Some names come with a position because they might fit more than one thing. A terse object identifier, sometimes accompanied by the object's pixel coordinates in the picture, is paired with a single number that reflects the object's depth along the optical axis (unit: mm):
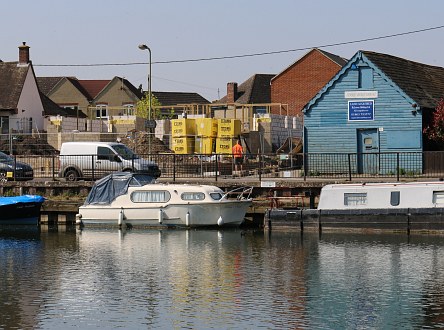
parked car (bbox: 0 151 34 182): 48875
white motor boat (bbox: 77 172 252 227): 42219
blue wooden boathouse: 49781
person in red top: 50941
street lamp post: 53719
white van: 47969
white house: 82438
